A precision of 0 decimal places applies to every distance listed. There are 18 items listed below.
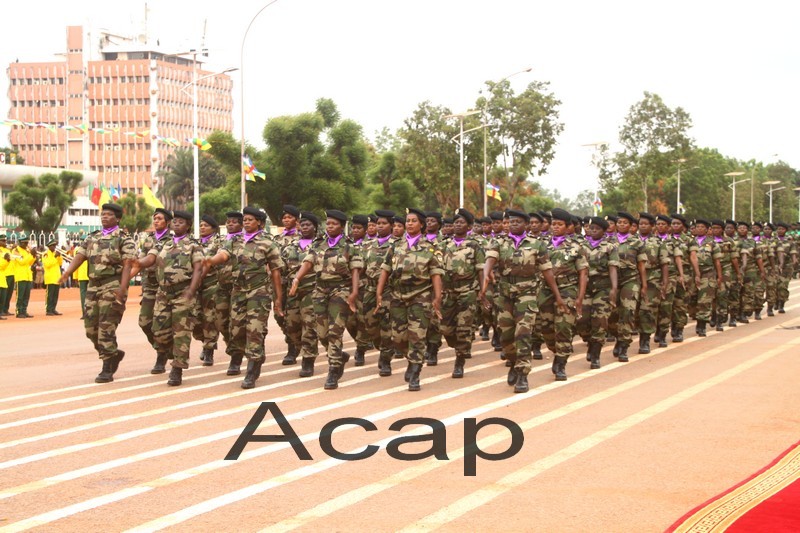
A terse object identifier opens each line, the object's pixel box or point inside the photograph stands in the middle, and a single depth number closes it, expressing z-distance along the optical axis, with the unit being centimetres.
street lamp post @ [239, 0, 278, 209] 3334
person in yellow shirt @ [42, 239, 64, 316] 2472
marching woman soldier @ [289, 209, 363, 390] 1107
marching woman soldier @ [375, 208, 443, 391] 1101
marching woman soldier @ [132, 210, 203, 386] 1120
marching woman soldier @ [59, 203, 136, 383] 1147
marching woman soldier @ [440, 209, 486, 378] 1191
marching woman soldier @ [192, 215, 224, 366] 1229
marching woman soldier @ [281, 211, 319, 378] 1198
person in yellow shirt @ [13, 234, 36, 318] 2392
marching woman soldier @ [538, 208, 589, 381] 1161
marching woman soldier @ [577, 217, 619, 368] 1293
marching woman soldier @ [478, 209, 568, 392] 1066
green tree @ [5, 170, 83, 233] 5956
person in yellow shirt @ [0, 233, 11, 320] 2320
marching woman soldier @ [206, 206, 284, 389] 1121
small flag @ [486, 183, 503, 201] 4356
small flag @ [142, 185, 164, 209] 2371
